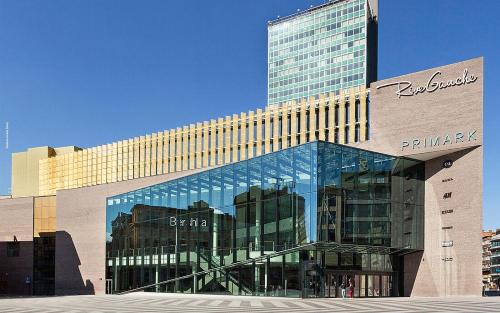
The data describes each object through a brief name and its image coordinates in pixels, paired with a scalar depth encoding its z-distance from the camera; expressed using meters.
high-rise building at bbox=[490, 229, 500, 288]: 152.26
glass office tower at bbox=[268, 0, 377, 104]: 134.88
